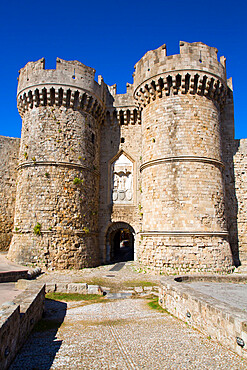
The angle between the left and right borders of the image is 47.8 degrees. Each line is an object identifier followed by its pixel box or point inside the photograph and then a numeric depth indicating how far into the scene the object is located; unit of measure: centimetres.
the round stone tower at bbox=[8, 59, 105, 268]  1268
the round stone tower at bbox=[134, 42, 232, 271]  1156
